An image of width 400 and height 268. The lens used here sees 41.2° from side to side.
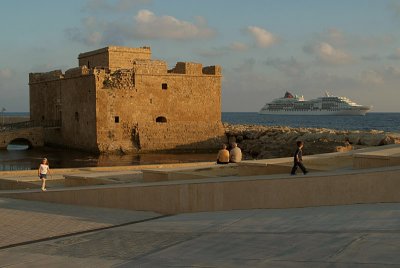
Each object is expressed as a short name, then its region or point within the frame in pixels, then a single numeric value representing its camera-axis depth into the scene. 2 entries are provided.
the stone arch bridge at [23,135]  37.12
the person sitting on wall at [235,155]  14.84
